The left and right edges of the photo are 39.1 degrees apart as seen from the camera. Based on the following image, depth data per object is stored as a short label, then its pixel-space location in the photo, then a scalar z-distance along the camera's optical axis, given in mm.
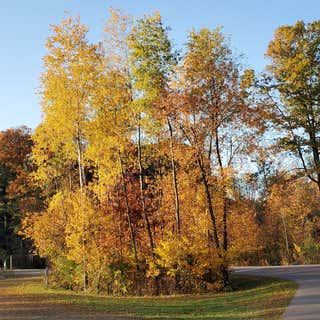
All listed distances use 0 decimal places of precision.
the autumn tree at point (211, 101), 18625
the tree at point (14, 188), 41375
